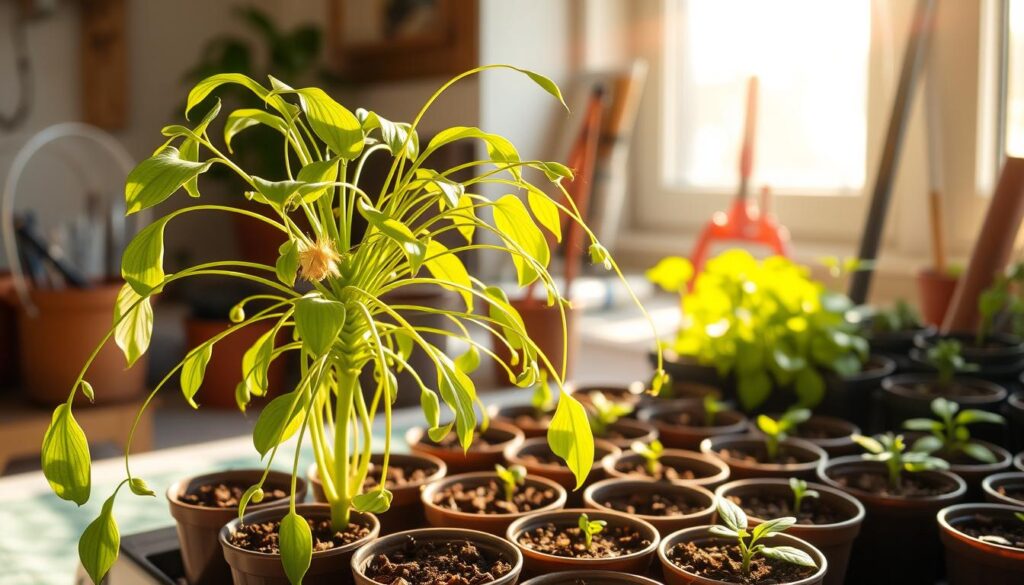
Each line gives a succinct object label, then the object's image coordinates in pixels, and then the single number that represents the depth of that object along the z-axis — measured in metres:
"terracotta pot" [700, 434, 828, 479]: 0.87
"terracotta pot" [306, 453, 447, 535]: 0.78
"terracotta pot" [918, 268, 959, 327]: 1.55
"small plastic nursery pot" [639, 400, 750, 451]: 1.00
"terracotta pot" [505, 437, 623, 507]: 0.86
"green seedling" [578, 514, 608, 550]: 0.67
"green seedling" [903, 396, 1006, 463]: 0.87
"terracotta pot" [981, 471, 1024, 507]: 0.80
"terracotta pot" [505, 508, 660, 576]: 0.64
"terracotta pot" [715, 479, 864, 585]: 0.69
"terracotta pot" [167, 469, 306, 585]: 0.70
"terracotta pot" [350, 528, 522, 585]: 0.61
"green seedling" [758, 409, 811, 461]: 0.90
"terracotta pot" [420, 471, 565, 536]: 0.72
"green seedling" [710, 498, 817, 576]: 0.60
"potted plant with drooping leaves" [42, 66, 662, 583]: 0.54
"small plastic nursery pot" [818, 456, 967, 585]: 0.78
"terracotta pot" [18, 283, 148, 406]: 1.65
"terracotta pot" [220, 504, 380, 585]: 0.62
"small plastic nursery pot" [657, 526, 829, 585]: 0.60
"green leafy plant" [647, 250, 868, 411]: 1.12
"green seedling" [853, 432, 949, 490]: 0.81
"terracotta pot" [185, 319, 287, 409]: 1.64
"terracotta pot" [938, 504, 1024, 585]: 0.66
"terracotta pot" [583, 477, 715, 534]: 0.73
